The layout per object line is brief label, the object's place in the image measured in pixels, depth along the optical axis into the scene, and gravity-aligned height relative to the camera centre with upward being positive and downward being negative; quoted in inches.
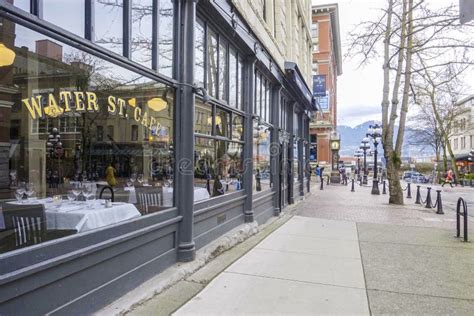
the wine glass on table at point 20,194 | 214.6 -17.3
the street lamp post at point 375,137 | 903.2 +69.8
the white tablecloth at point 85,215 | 171.6 -24.6
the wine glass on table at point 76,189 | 225.3 -15.8
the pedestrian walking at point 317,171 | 1443.8 -33.1
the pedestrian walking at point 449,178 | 1553.9 -63.2
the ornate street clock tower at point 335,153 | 1604.3 +40.4
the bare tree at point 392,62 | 620.1 +167.5
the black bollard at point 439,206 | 551.5 -62.9
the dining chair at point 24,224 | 153.1 -27.5
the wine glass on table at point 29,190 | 219.3 -15.9
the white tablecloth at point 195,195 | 229.1 -21.2
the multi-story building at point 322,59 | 1705.2 +467.4
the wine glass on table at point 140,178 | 259.4 -10.3
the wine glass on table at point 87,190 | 223.0 -16.5
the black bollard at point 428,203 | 627.2 -66.2
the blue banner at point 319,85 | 890.1 +178.0
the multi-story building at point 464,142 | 2288.4 +145.9
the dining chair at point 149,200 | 221.0 -22.7
